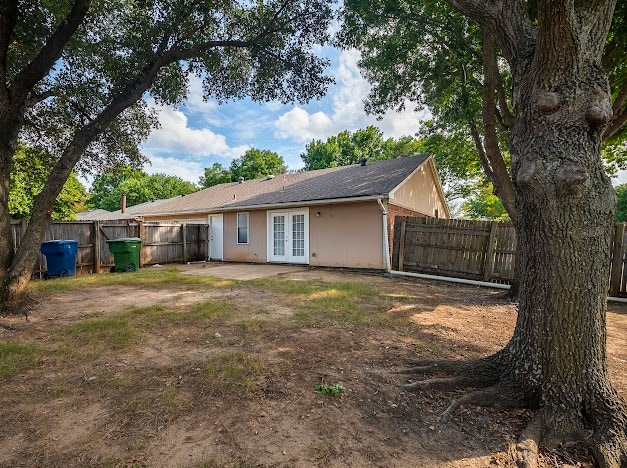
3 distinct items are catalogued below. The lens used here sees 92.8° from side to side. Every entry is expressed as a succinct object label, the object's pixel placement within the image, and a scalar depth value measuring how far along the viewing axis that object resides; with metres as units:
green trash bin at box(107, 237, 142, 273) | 10.27
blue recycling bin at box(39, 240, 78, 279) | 8.77
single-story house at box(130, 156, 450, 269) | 10.20
